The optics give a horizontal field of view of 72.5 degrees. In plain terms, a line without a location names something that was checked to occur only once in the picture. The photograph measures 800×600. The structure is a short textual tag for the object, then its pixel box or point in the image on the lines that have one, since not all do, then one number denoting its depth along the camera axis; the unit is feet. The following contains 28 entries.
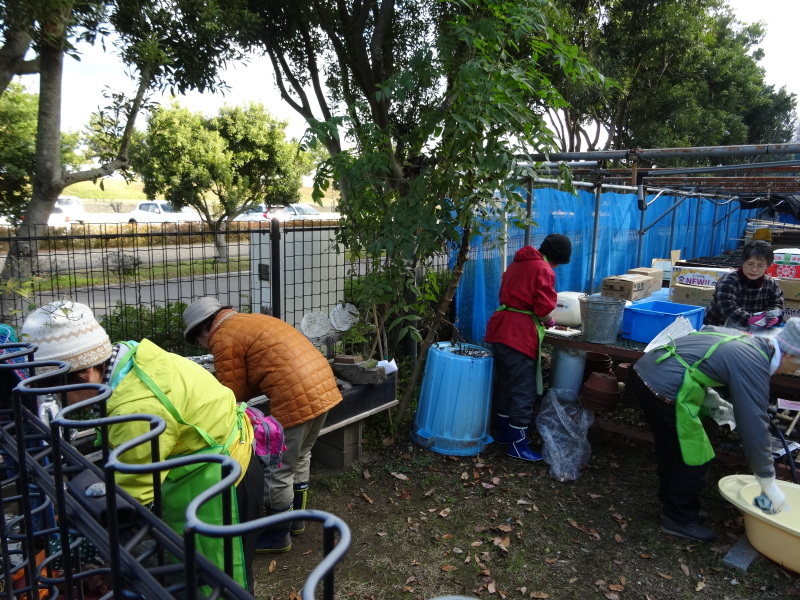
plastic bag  15.14
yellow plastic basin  10.47
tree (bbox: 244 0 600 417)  13.23
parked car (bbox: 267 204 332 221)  77.05
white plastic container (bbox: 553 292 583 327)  19.34
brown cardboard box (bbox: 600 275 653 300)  21.39
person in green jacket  6.35
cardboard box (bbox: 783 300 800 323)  18.59
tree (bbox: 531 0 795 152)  39.65
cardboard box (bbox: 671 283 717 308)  19.93
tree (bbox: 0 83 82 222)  15.14
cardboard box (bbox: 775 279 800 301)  20.45
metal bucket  16.43
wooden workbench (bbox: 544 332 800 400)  13.94
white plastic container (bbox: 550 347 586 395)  17.29
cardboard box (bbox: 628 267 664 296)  24.72
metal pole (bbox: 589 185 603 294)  24.46
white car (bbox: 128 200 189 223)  75.97
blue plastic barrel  15.64
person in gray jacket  10.78
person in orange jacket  10.84
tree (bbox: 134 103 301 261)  51.65
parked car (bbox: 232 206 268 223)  64.69
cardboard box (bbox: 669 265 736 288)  21.62
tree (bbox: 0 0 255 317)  12.50
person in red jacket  15.85
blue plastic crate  16.57
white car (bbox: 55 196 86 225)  78.02
